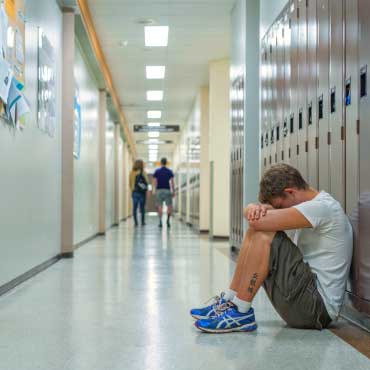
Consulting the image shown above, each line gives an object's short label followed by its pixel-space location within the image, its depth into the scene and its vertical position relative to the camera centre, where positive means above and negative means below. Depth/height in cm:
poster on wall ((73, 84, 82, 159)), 813 +79
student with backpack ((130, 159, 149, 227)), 1455 -8
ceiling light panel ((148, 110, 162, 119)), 1733 +201
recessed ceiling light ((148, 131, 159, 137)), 2266 +181
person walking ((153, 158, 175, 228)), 1496 -9
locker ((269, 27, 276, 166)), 539 +77
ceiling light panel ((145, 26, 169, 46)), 919 +233
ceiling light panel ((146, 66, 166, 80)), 1177 +221
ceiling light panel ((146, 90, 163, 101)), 1432 +212
